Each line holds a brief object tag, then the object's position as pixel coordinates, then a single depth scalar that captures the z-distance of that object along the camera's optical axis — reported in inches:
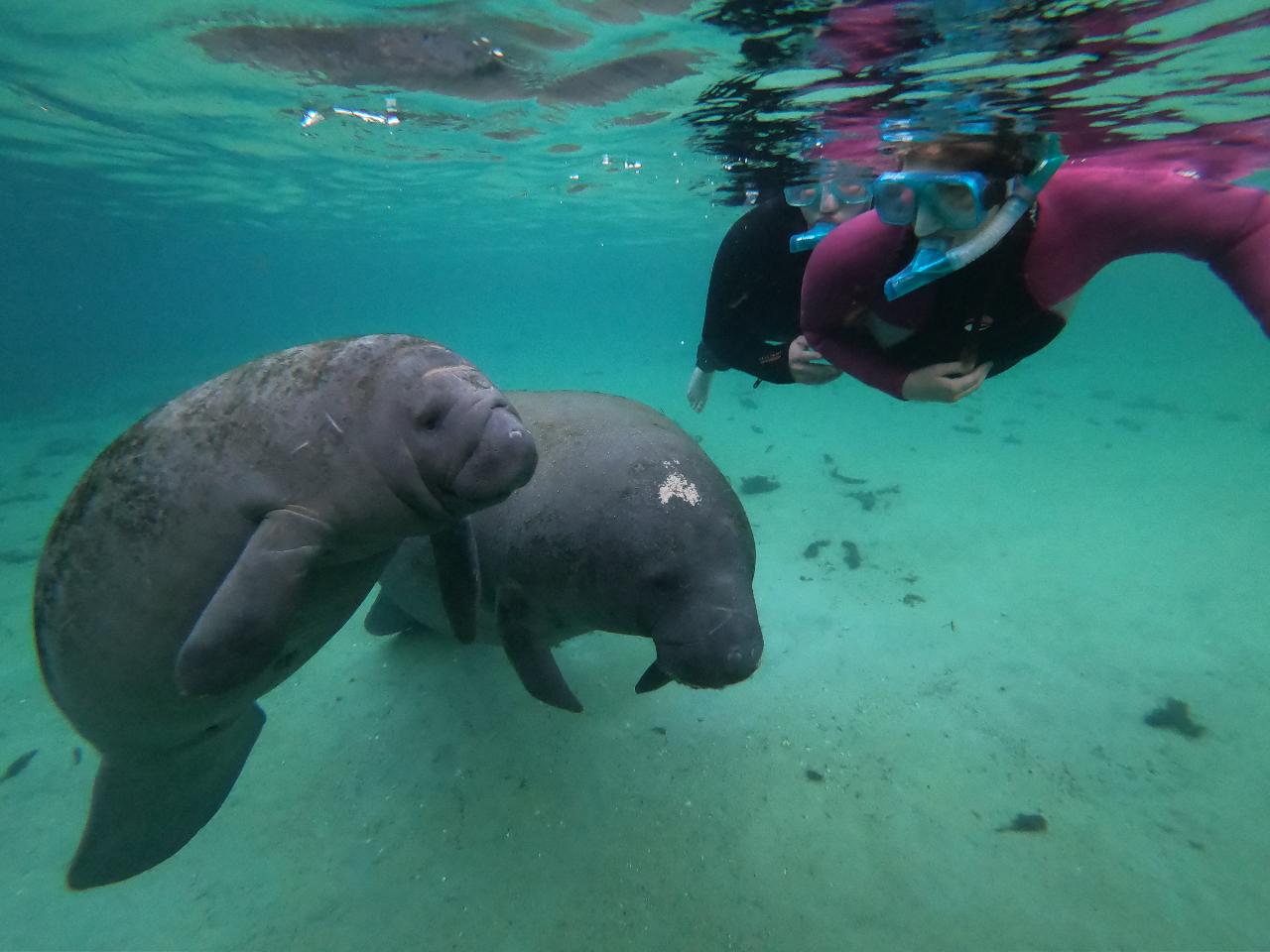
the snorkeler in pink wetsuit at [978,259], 94.4
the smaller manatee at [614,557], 118.0
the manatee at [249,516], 96.5
